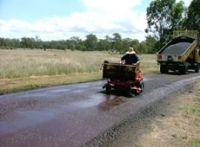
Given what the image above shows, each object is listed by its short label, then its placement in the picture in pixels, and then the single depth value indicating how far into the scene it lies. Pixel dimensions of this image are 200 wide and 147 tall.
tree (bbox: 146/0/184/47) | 24.75
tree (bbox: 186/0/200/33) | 24.68
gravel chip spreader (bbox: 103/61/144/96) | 7.30
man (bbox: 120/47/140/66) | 7.63
